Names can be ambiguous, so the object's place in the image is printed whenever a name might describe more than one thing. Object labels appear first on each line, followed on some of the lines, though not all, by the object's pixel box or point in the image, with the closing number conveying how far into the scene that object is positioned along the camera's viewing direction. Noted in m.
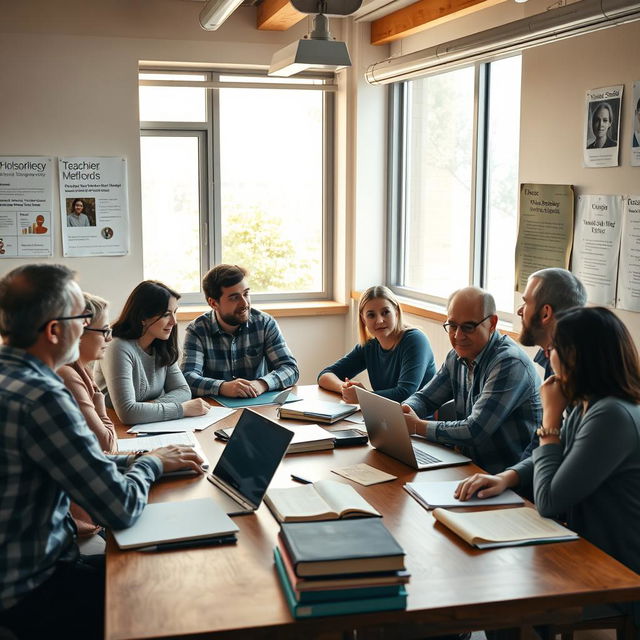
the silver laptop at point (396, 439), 2.58
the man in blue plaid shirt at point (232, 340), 3.98
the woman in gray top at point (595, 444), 2.10
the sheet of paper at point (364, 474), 2.46
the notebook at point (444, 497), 2.25
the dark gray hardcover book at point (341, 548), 1.64
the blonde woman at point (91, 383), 2.60
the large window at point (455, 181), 4.67
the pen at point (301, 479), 2.47
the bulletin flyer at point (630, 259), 3.47
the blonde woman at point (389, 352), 3.72
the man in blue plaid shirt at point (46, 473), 1.87
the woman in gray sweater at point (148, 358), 3.34
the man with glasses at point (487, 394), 2.84
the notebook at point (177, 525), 2.00
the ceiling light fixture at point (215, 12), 4.16
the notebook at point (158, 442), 2.82
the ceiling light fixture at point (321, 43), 3.08
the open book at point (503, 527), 1.99
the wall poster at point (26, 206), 5.22
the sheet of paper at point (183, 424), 3.11
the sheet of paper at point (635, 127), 3.42
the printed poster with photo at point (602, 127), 3.55
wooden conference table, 1.64
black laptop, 2.19
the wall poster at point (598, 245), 3.60
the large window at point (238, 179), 5.74
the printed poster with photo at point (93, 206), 5.34
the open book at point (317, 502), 2.09
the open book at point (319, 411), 3.17
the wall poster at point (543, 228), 3.90
